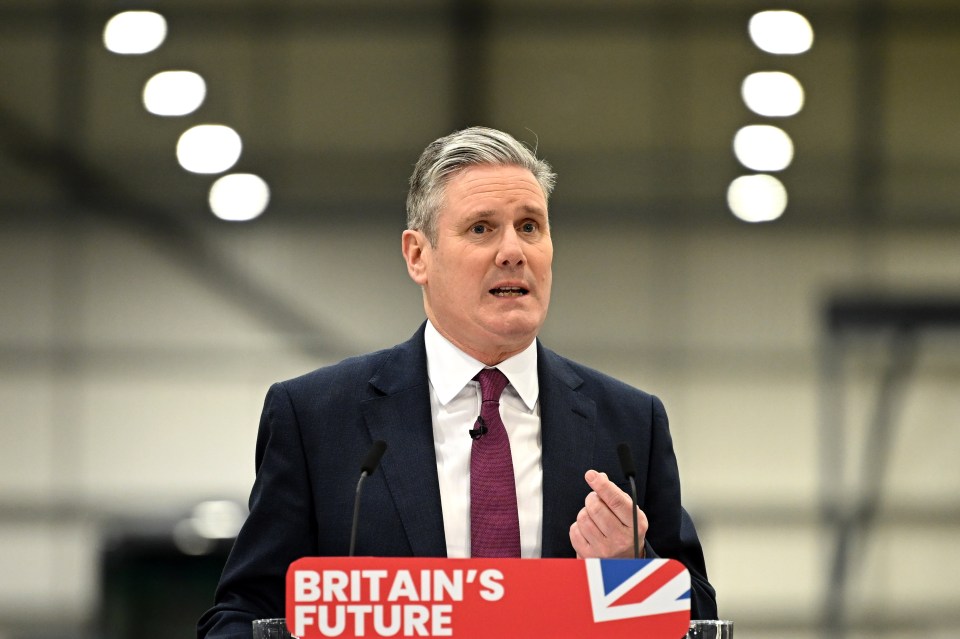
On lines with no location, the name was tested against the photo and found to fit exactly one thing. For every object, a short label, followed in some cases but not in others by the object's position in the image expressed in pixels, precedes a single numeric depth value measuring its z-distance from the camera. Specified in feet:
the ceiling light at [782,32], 58.85
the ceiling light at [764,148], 59.21
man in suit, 16.46
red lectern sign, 12.85
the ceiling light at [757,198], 59.21
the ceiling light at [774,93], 59.21
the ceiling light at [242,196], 58.95
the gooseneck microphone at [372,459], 13.97
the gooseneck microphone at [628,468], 13.78
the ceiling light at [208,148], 58.65
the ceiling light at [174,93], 58.75
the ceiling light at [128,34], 58.29
